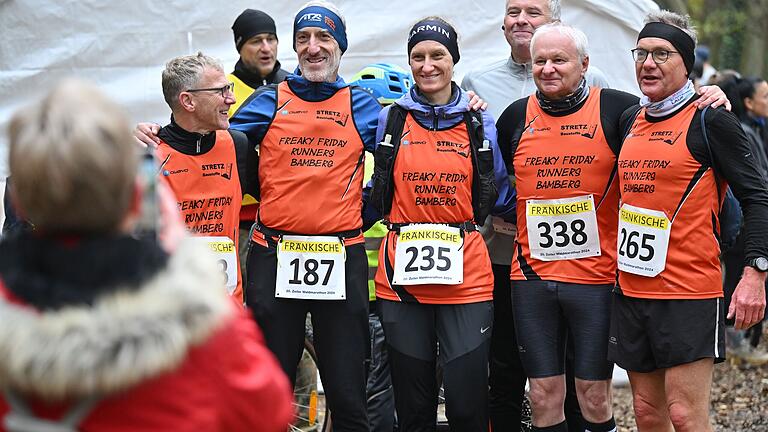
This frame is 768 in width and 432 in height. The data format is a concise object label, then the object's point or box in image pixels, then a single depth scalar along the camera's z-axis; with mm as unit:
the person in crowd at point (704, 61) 14301
